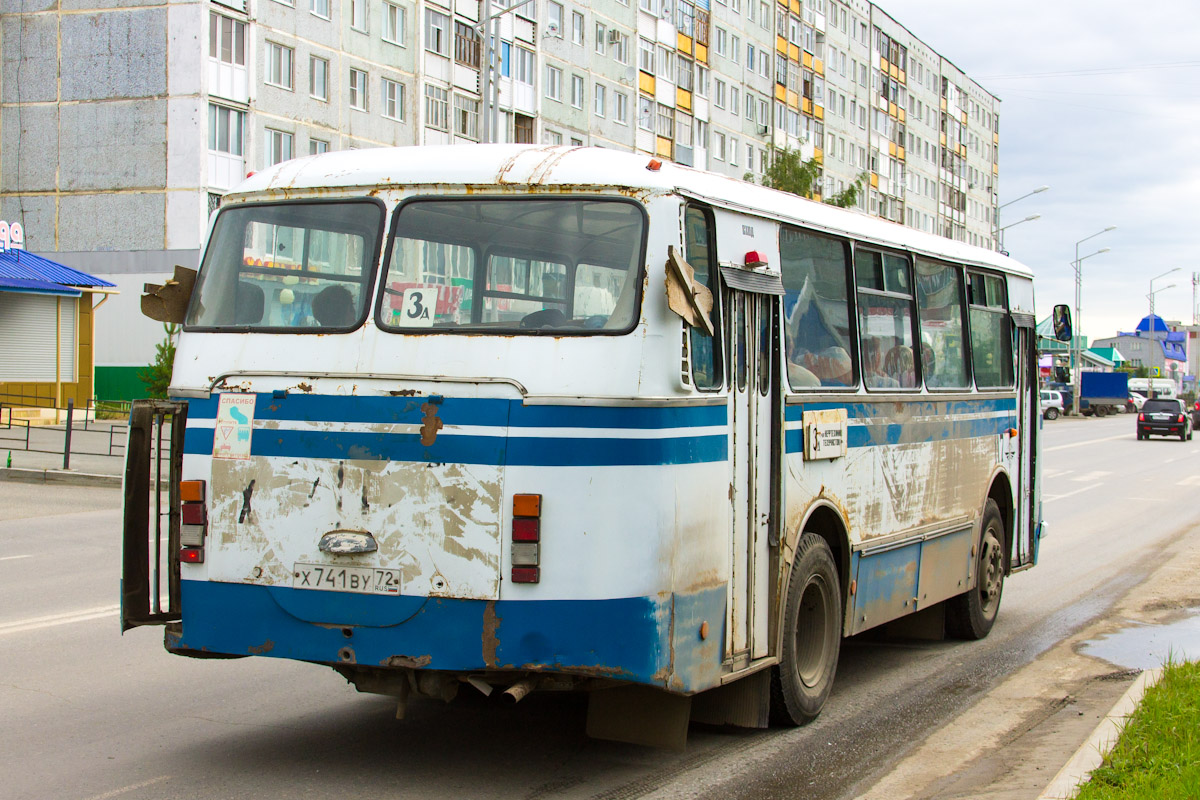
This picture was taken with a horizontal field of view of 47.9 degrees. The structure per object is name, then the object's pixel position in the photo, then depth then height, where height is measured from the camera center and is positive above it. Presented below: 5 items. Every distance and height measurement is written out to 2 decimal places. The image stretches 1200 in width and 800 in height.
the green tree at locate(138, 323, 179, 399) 25.56 +0.70
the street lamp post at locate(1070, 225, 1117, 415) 82.62 +3.16
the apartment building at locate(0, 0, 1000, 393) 39.41 +10.41
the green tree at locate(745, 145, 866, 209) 43.62 +7.53
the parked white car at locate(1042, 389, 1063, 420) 79.69 +0.17
